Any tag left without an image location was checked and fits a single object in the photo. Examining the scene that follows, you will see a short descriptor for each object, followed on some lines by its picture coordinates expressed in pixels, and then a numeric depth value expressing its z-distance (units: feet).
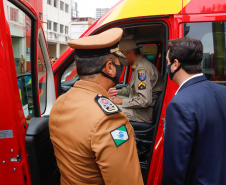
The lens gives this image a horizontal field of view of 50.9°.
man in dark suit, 4.05
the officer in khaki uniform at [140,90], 8.70
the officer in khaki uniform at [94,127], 3.31
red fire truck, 4.18
